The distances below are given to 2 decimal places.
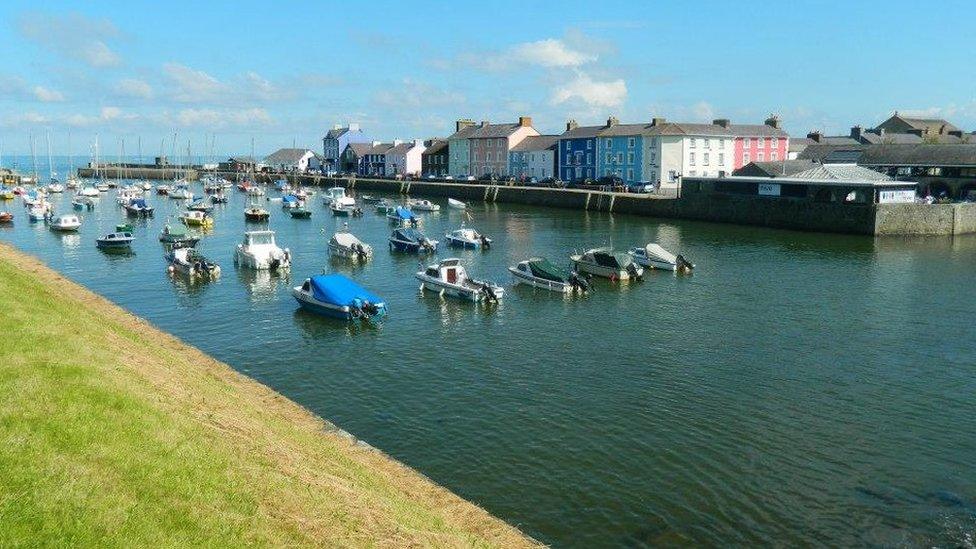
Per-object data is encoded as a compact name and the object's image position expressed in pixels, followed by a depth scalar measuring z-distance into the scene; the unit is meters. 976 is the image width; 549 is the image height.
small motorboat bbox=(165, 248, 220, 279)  50.59
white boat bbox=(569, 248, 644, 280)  49.94
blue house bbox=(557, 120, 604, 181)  123.00
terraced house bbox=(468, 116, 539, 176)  142.00
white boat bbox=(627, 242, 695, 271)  53.50
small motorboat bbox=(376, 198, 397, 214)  99.14
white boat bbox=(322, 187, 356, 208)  104.09
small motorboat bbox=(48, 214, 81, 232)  77.44
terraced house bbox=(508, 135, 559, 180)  133.38
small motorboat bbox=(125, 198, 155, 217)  93.31
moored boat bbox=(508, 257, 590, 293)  46.22
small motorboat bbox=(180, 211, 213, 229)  82.25
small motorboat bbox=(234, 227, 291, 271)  53.06
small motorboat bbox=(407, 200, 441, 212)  104.50
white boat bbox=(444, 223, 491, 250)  66.00
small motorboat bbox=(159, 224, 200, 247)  65.62
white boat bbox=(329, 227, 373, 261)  59.62
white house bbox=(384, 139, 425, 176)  172.62
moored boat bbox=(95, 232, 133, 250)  63.48
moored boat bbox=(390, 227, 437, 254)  62.78
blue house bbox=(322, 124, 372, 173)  198.30
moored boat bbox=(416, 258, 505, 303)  43.06
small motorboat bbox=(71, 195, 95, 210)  104.12
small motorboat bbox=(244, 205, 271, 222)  90.12
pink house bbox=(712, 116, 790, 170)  114.62
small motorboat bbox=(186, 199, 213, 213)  94.36
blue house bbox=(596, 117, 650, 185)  114.44
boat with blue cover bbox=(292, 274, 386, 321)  38.09
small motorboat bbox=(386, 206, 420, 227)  85.99
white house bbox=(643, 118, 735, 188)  109.50
